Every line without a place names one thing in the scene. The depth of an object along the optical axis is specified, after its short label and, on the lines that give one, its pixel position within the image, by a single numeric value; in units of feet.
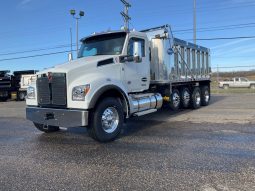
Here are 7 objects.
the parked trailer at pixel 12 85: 64.76
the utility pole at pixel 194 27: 69.09
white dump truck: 16.00
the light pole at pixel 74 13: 62.59
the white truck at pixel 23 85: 65.28
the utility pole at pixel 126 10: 34.29
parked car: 94.40
